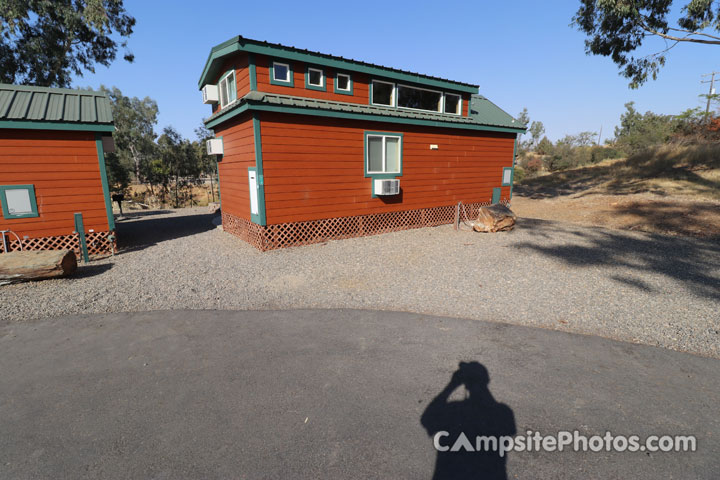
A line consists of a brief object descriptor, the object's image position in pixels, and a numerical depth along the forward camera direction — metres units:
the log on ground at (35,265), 6.72
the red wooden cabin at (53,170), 8.20
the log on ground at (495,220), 11.73
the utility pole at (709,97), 29.80
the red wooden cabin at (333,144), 9.62
